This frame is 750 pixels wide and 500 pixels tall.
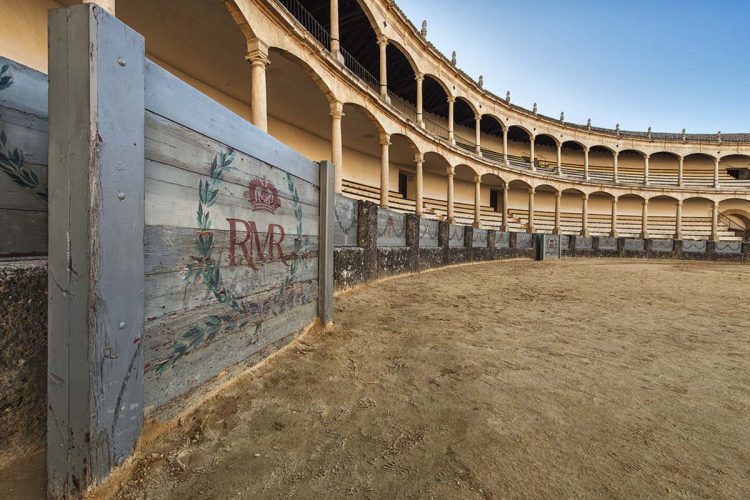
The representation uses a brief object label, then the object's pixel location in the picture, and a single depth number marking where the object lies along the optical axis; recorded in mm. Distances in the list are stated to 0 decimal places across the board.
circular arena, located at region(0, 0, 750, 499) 1043
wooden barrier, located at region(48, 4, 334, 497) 1022
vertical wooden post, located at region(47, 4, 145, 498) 1019
